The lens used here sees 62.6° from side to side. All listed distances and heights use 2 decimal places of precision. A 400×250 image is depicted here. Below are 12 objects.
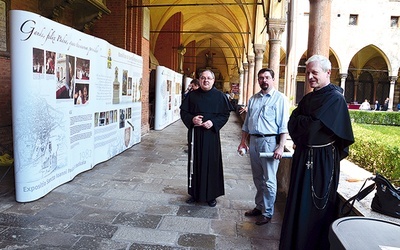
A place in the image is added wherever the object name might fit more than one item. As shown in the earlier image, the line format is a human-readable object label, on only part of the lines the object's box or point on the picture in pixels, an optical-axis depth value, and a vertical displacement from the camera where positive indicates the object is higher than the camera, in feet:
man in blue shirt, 11.06 -1.05
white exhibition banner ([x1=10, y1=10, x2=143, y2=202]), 12.32 -0.36
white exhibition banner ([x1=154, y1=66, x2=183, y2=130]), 35.76 +0.02
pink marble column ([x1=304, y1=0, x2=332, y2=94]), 14.14 +3.13
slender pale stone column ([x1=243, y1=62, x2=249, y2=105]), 83.53 +6.93
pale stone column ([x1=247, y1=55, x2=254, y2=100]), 66.59 +4.67
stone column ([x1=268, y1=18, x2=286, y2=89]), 35.63 +6.60
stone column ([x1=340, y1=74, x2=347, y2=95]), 84.02 +5.86
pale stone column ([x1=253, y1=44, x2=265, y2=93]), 52.49 +7.16
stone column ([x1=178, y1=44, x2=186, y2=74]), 60.85 +8.21
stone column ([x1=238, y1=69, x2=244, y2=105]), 88.24 +3.24
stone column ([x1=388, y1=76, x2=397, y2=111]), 85.12 +3.44
